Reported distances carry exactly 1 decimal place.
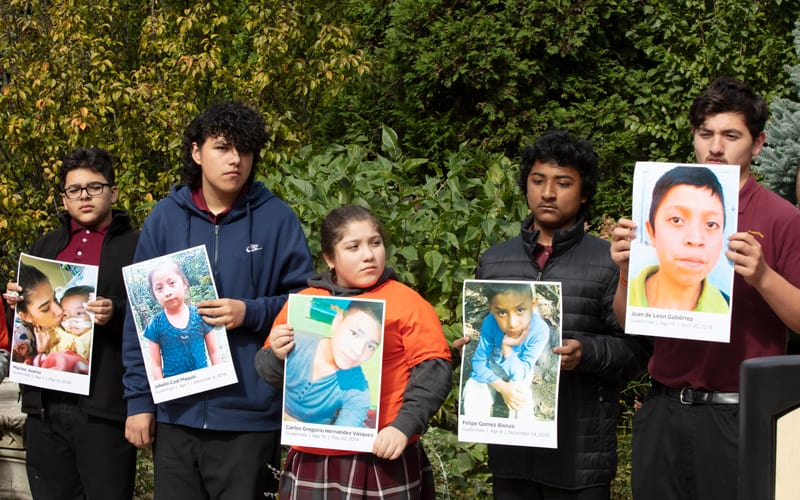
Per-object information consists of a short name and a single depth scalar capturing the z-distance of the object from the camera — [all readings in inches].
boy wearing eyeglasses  157.8
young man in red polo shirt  112.7
